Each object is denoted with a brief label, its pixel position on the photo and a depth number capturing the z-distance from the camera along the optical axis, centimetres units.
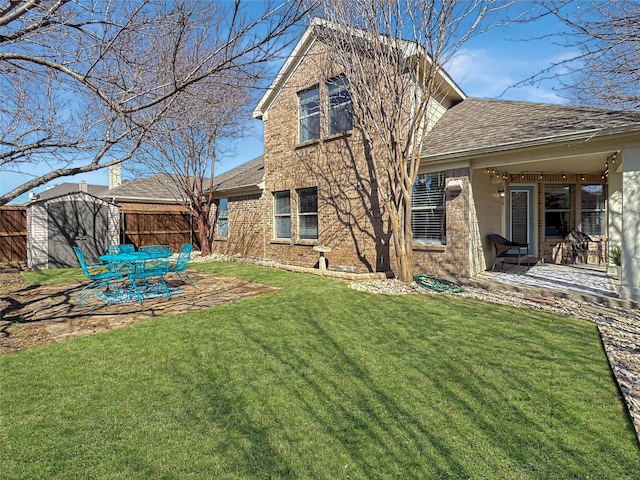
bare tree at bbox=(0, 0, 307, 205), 376
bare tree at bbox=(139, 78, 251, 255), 1456
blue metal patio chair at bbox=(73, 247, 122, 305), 719
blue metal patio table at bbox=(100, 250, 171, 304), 736
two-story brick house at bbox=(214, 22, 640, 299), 732
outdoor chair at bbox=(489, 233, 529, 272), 953
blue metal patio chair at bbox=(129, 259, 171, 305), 732
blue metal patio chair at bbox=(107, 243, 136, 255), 1021
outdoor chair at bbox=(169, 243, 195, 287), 819
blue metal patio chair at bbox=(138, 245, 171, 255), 1005
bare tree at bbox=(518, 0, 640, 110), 434
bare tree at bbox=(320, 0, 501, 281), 763
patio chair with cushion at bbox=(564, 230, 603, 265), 1149
